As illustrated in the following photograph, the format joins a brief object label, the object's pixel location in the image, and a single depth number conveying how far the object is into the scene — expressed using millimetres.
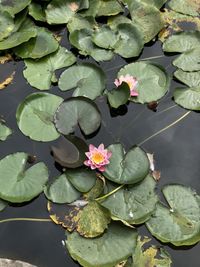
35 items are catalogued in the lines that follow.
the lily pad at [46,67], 3420
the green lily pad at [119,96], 3242
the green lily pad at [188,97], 3328
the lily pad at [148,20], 3738
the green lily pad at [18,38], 3486
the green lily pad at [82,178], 2838
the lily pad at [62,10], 3758
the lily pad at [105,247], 2562
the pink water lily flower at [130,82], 3289
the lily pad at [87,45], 3609
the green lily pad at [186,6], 3957
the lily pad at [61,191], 2822
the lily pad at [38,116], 3117
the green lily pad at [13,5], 3703
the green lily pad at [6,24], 3607
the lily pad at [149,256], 2609
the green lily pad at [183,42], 3664
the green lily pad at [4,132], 3145
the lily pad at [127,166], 2828
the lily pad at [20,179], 2812
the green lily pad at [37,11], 3770
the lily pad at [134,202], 2738
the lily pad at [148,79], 3346
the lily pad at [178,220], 2676
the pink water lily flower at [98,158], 2873
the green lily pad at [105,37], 3619
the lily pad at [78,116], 3107
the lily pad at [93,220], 2631
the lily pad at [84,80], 3328
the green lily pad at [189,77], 3438
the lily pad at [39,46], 3518
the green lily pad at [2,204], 2837
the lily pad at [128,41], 3613
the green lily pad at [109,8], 3842
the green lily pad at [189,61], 3533
